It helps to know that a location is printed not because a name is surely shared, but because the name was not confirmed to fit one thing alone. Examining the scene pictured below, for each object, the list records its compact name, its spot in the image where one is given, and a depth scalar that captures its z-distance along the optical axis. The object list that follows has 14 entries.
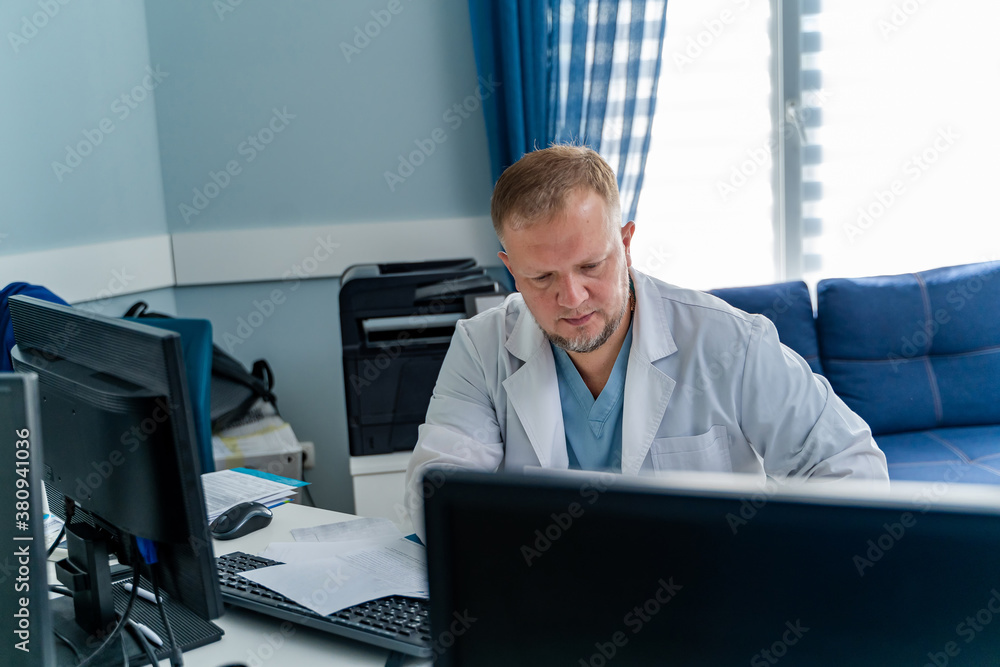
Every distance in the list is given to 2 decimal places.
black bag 2.64
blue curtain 2.82
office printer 2.37
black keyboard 1.00
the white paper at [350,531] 1.38
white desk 1.01
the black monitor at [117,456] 0.84
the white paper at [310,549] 1.26
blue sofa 2.60
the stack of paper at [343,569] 1.11
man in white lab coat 1.37
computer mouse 1.41
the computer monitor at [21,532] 0.76
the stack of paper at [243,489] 1.51
